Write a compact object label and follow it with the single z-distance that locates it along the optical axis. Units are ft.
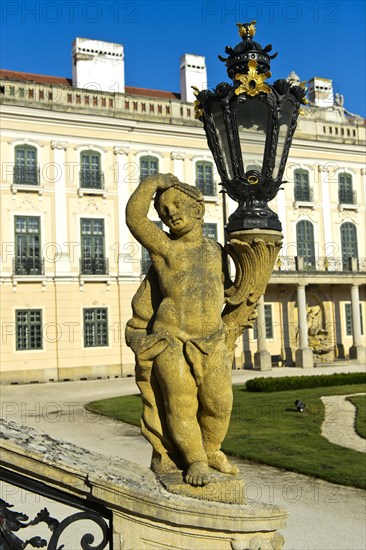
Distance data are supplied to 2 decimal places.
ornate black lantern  12.91
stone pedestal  10.39
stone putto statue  11.90
